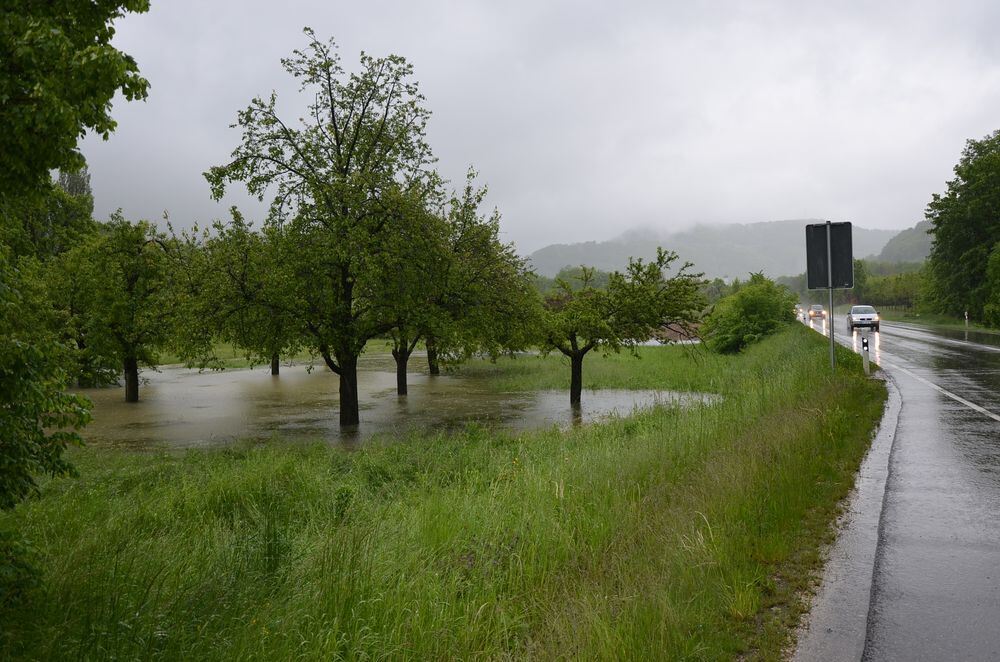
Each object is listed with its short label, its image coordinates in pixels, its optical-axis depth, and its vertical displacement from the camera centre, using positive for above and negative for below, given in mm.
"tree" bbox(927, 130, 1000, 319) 43875 +5807
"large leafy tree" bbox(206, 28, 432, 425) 16750 +3573
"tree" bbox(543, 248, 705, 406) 20823 +506
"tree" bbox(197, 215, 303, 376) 16547 +947
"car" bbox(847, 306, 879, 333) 42094 +2
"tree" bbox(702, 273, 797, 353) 34875 +217
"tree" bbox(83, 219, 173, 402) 26484 +1810
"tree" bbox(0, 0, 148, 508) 3785 +1222
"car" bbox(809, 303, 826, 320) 62156 +588
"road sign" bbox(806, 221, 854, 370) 14359 +1388
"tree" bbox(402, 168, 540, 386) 17516 +1033
